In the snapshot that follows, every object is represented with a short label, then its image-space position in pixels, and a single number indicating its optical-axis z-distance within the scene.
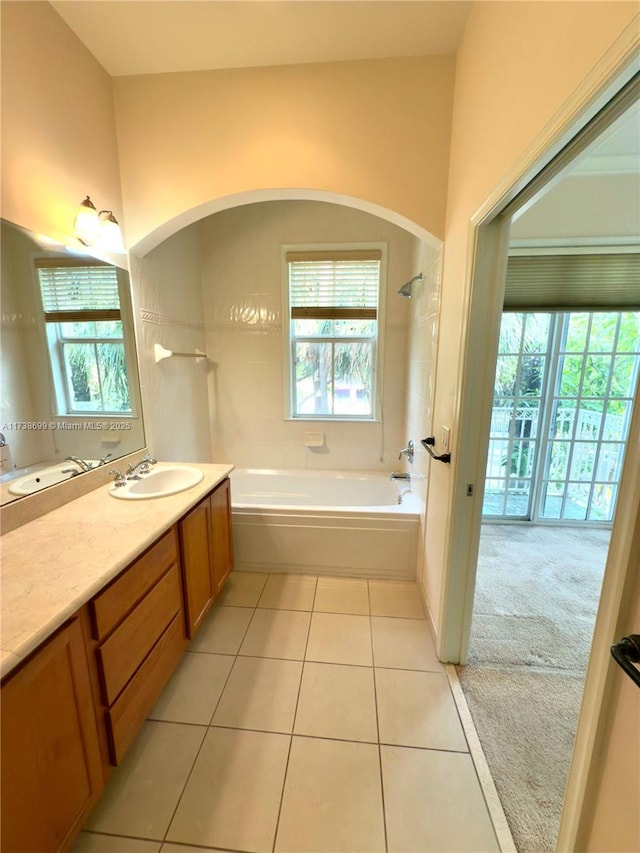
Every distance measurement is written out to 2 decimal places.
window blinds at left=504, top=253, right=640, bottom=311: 2.52
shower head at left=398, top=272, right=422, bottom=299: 2.35
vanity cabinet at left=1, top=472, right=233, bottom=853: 0.80
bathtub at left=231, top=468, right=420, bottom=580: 2.27
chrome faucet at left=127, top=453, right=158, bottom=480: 1.89
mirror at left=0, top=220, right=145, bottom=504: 1.32
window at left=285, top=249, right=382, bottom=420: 3.03
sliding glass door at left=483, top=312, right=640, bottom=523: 2.78
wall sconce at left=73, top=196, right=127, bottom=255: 1.57
